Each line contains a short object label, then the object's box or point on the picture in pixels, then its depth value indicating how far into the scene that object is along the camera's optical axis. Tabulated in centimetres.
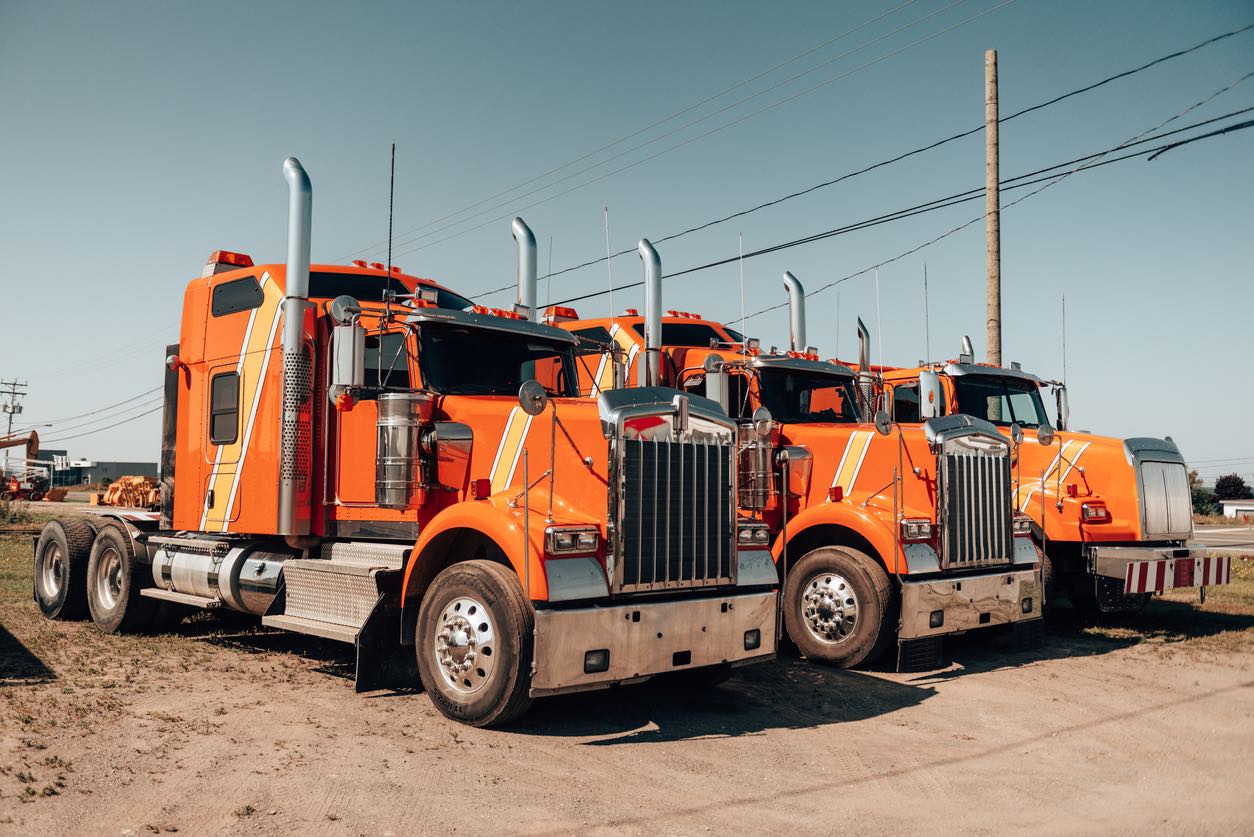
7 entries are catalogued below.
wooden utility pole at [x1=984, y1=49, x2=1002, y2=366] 1532
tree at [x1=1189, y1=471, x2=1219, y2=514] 5419
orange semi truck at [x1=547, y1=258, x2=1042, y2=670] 852
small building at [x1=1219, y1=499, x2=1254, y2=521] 5222
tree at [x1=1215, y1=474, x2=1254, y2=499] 6750
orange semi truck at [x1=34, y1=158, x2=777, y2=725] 628
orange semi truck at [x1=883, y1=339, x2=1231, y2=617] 1030
